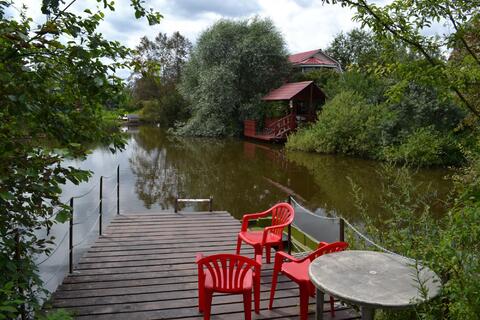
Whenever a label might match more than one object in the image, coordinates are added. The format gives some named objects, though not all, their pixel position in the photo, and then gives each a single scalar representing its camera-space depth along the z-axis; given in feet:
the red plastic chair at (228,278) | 11.20
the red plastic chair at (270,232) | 15.30
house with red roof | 108.58
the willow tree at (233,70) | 88.33
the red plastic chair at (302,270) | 11.64
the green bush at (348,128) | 60.80
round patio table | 8.48
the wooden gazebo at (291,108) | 78.69
